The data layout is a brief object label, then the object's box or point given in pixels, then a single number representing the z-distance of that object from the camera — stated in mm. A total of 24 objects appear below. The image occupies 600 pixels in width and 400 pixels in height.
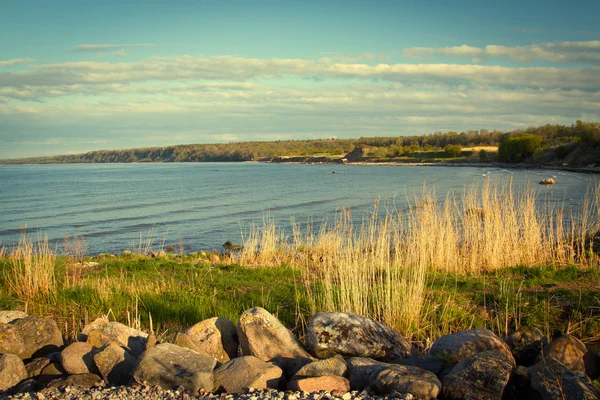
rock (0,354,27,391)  5426
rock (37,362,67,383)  5703
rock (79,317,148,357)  6289
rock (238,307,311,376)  6152
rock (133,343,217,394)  5195
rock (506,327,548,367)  6371
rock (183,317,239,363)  6324
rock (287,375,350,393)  5031
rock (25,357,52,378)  5805
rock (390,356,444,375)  5801
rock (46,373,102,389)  5297
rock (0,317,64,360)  6230
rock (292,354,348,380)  5344
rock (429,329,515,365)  6051
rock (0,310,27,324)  6890
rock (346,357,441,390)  5179
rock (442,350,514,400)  4914
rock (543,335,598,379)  5945
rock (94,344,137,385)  5598
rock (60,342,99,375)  5684
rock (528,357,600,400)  4651
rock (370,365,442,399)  4832
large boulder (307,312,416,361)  6211
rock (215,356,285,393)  5211
